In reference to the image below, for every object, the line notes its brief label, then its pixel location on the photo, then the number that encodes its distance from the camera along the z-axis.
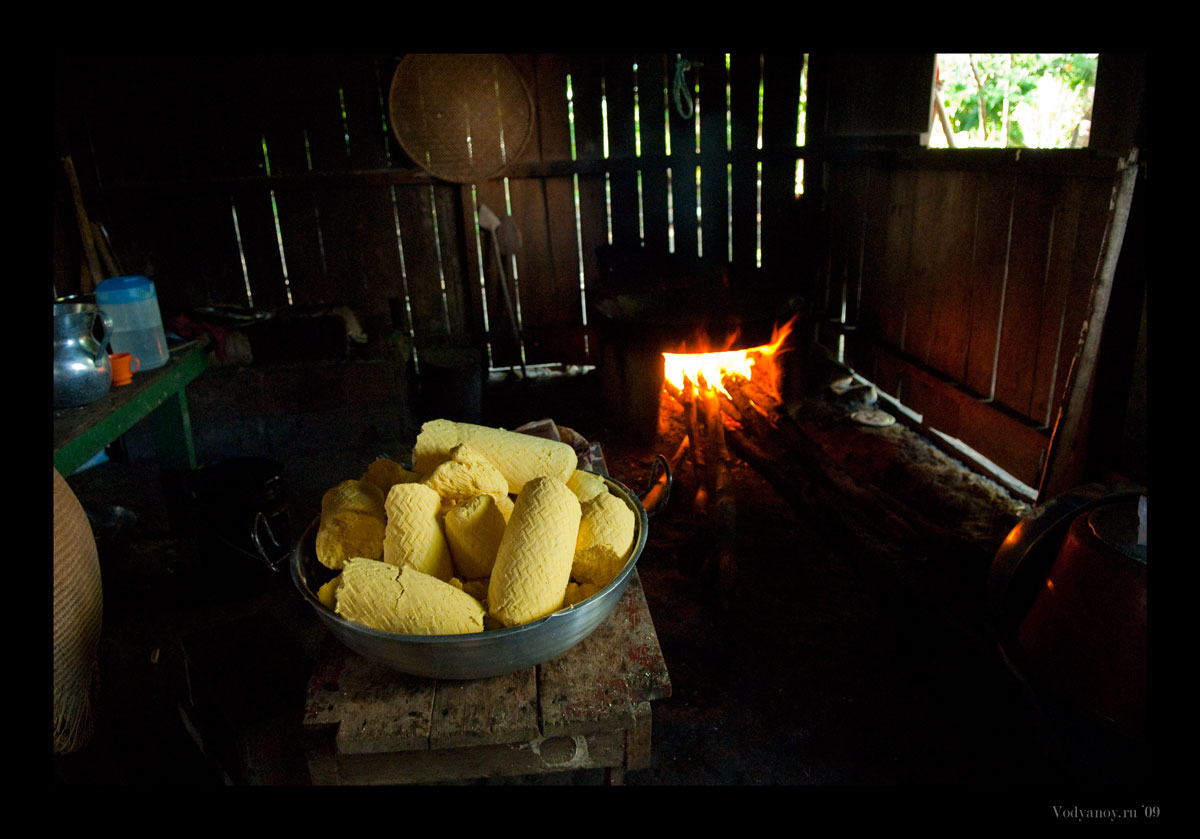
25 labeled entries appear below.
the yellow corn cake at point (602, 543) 1.52
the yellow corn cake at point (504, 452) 1.72
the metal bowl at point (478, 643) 1.31
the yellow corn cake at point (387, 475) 1.77
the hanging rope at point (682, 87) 5.73
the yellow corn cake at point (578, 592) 1.48
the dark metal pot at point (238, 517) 3.12
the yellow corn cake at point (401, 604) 1.33
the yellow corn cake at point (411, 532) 1.46
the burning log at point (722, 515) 3.22
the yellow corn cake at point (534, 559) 1.35
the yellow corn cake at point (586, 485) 1.71
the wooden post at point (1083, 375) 3.10
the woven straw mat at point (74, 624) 1.79
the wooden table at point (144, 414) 2.64
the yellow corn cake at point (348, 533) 1.52
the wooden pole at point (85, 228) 4.93
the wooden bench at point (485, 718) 1.40
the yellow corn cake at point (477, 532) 1.51
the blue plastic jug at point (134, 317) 3.41
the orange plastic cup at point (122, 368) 3.19
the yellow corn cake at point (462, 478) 1.60
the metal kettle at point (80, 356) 2.79
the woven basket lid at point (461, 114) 5.46
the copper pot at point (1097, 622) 2.04
